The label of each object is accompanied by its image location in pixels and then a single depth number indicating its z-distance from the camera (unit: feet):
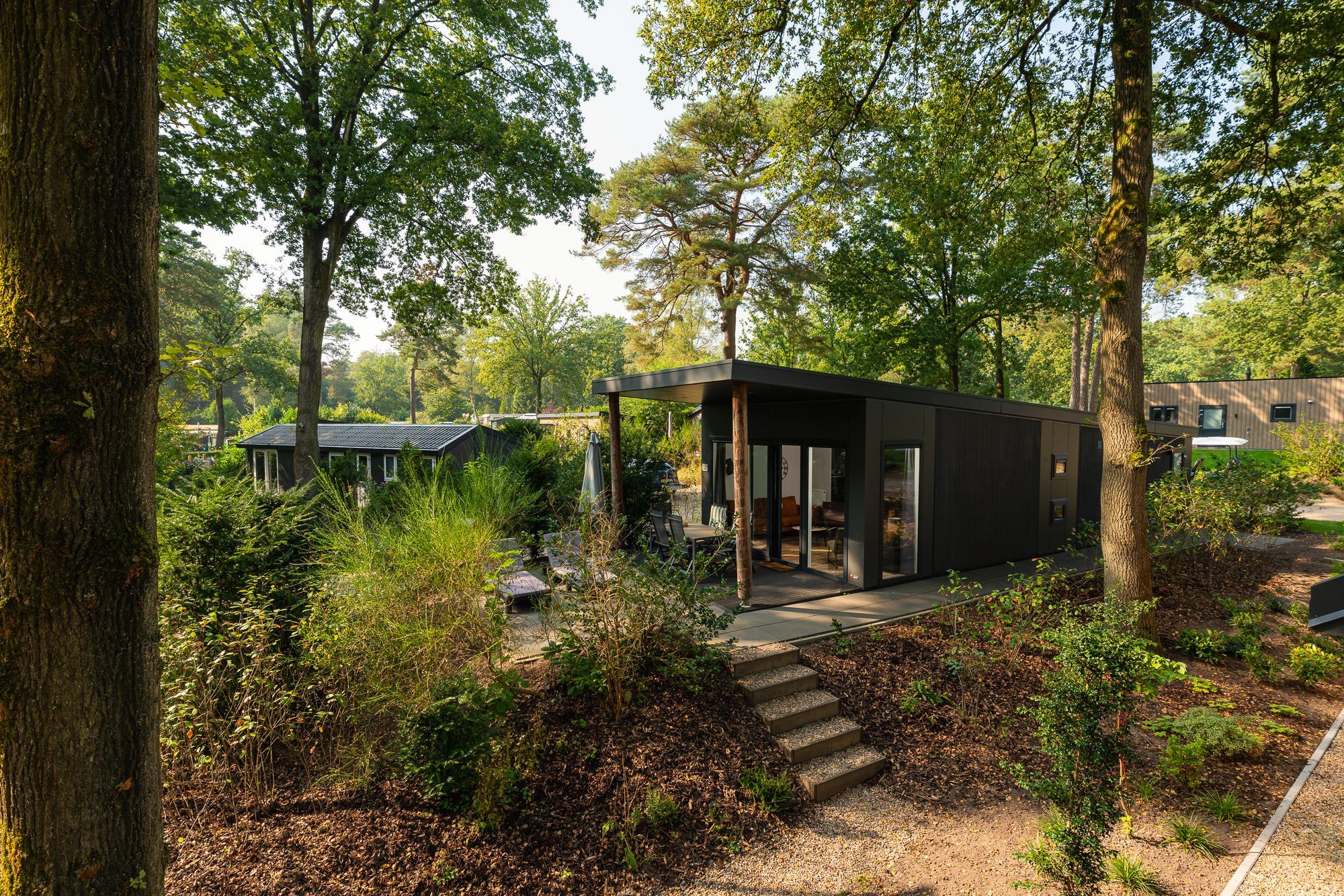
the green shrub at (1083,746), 9.35
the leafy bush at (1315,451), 40.88
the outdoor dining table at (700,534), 25.13
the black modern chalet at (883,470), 24.31
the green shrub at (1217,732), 13.05
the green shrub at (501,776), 10.61
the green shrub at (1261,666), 17.61
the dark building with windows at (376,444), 52.19
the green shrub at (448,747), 10.62
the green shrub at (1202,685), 15.46
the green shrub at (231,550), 12.01
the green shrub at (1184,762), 12.78
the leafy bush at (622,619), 13.44
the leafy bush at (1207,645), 18.88
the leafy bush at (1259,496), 27.78
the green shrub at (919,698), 15.17
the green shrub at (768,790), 11.96
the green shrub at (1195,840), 10.91
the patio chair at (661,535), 26.38
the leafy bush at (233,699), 10.71
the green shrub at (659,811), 11.17
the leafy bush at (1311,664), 17.29
